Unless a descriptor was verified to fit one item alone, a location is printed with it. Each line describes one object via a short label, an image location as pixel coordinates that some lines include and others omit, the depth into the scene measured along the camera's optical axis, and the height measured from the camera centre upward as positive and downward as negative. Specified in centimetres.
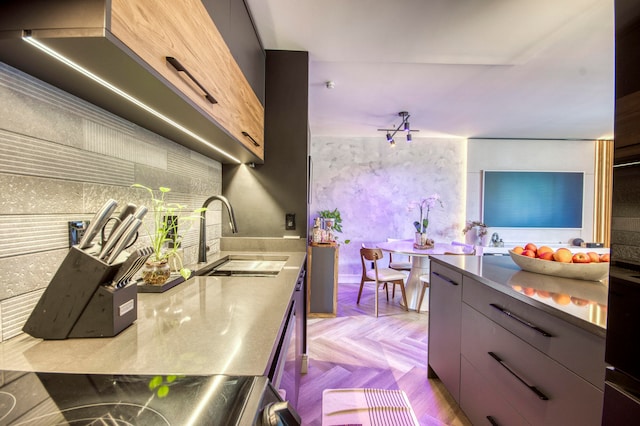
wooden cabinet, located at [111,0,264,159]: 62 +48
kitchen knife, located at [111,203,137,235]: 74 -1
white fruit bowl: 126 -26
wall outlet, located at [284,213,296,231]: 217 -8
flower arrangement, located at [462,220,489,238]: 432 -21
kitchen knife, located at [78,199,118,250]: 66 -4
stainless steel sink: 147 -35
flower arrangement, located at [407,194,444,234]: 368 +13
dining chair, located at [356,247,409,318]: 318 -78
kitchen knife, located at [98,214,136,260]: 67 -8
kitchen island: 87 -53
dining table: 336 -71
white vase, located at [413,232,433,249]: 342 -35
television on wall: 472 +30
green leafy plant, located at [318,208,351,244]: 389 -4
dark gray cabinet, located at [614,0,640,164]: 64 +34
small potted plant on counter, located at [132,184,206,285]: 102 -21
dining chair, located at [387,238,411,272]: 376 -75
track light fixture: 352 +130
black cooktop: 39 -31
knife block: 63 -23
